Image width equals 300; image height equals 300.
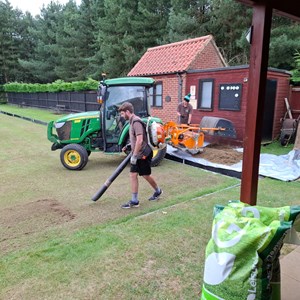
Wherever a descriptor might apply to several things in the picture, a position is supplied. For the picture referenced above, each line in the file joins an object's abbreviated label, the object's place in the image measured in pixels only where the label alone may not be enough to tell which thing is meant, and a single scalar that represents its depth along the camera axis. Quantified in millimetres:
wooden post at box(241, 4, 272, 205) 2203
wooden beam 2186
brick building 9258
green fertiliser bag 1519
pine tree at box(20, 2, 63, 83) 35378
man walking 4164
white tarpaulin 5938
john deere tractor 6586
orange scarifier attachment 7398
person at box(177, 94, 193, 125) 8766
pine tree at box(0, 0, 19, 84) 38062
